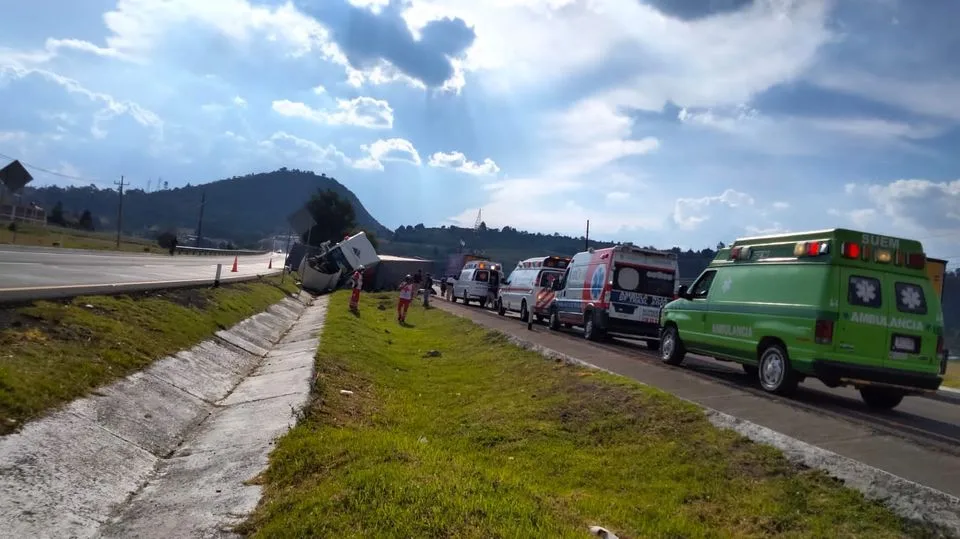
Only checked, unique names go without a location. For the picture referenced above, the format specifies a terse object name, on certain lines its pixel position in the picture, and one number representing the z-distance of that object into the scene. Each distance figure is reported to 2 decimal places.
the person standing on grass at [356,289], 26.42
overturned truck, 40.56
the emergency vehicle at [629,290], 19.64
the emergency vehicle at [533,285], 26.73
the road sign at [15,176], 27.62
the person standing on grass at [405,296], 25.90
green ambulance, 10.04
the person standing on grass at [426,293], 34.52
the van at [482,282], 40.00
